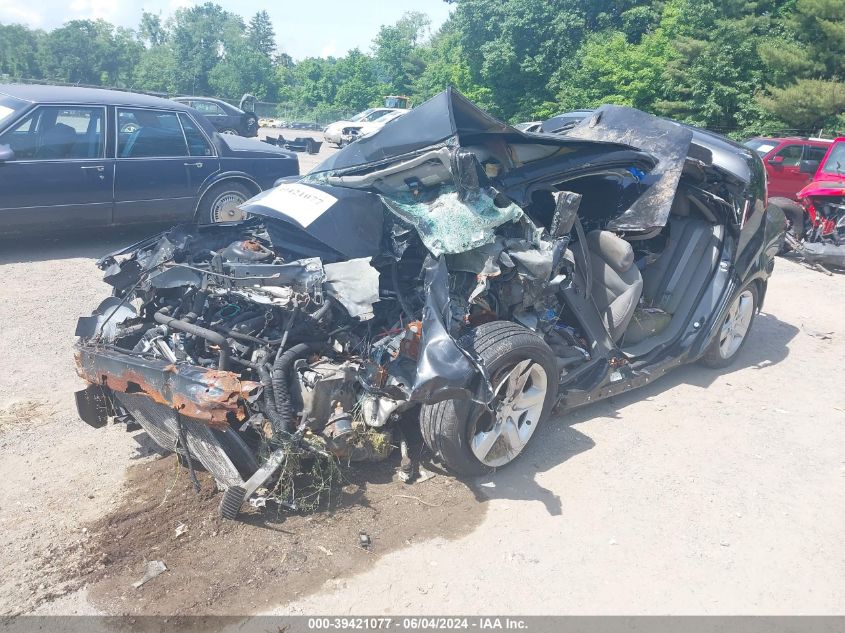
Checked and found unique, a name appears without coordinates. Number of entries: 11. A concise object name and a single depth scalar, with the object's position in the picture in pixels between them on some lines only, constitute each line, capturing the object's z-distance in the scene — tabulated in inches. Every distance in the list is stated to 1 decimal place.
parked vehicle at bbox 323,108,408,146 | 1103.6
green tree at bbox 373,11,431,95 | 2184.5
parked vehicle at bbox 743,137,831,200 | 515.5
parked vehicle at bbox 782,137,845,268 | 378.9
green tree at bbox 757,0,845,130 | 815.7
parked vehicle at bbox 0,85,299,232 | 276.2
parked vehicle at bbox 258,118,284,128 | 1615.2
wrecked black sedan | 126.3
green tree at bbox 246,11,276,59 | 3479.3
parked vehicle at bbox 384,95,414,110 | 1473.9
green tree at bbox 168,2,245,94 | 2466.8
